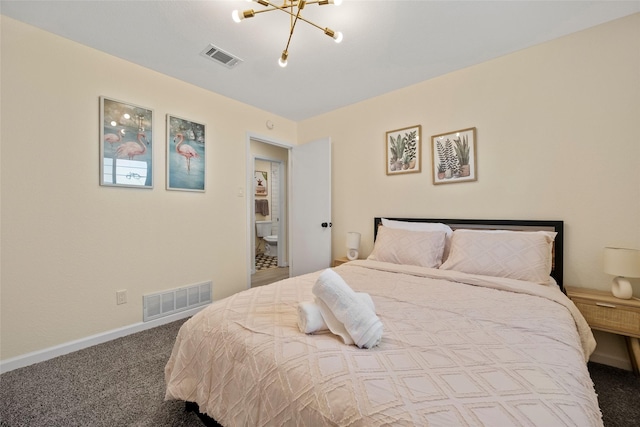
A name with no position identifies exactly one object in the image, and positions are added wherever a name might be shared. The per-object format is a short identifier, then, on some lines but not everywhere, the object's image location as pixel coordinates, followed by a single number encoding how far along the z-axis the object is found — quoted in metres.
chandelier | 1.46
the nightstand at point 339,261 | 3.15
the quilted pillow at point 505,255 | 1.84
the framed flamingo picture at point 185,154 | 2.66
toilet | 5.61
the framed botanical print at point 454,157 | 2.49
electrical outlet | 2.33
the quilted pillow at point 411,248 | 2.29
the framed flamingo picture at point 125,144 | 2.24
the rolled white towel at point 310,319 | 1.08
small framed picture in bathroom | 5.98
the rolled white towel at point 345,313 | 1.00
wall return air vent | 2.51
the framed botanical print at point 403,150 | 2.84
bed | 0.70
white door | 3.44
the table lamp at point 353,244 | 3.10
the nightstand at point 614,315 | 1.65
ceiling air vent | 2.20
